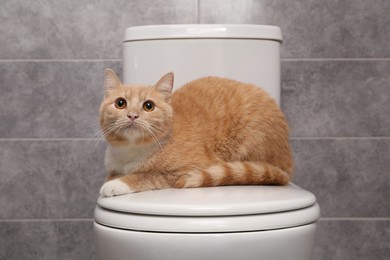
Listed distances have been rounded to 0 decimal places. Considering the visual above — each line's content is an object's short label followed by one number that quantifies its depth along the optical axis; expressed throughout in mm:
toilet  1022
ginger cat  1313
